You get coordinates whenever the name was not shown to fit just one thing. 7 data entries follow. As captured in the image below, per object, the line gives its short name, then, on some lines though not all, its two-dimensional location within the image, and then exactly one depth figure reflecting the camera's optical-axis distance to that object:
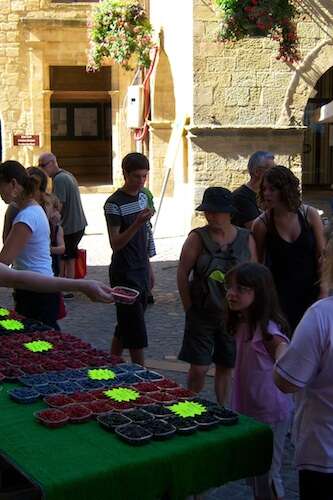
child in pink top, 3.79
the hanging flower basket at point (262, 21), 11.82
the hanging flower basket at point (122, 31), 19.55
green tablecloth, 2.74
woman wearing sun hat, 4.95
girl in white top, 5.09
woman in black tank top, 4.83
